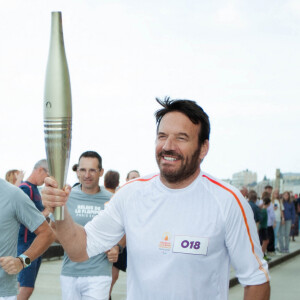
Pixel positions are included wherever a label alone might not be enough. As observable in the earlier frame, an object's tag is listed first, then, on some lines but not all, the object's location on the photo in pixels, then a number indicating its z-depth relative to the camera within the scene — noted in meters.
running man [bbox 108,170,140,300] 6.32
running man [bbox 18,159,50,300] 6.18
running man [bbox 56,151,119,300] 5.72
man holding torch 2.92
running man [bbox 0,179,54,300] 4.09
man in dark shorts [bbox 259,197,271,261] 15.20
